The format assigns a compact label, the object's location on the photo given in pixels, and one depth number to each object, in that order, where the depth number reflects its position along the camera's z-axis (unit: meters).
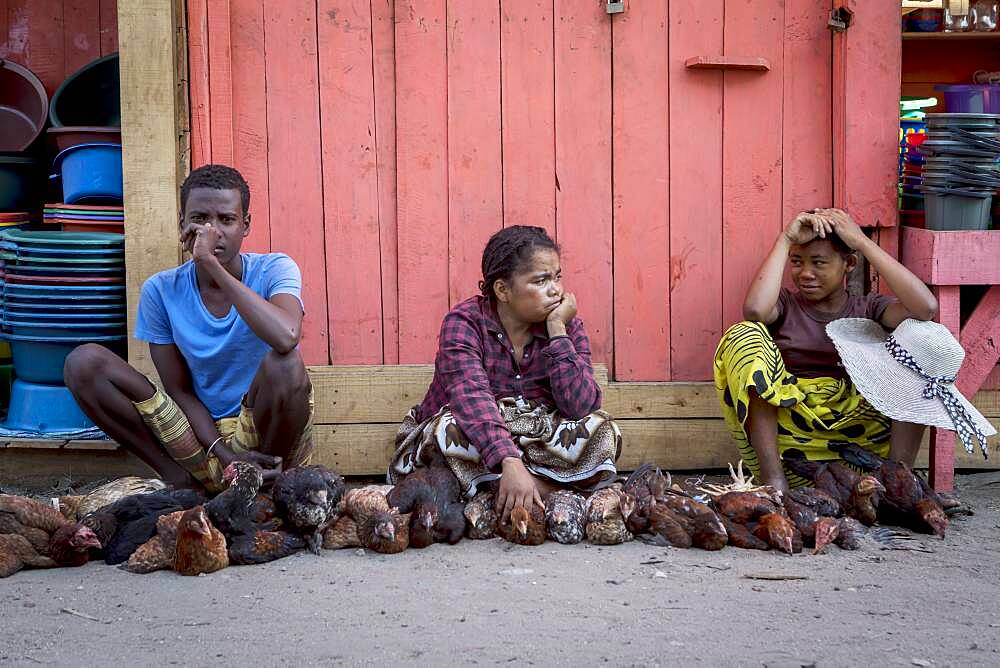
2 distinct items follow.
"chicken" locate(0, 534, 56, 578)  6.97
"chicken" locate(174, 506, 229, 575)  6.87
